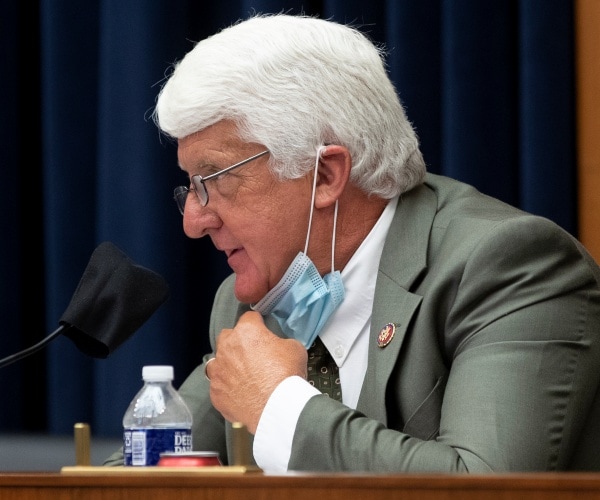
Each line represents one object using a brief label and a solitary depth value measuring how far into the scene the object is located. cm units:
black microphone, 473
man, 468
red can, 445
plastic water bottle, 463
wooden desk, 411
